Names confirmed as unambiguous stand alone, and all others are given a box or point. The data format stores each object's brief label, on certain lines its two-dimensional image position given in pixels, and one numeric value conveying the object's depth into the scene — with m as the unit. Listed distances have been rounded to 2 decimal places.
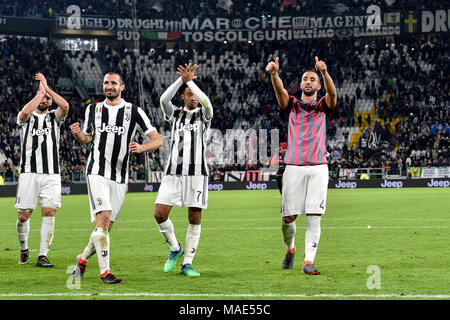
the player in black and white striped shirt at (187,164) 18.00
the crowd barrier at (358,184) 79.12
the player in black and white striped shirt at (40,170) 20.94
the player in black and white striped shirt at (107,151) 16.42
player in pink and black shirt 18.16
